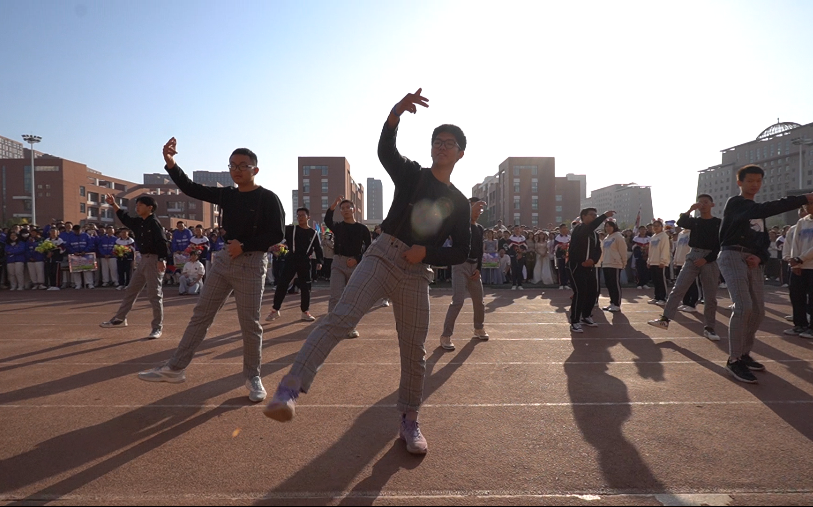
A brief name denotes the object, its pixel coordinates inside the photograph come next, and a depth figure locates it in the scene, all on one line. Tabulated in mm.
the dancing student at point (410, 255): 2881
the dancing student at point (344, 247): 7332
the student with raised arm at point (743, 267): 5027
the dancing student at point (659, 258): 11250
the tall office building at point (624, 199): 154500
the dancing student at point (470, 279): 6718
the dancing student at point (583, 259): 8172
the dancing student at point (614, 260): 10445
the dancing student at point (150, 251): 7184
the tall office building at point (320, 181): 90188
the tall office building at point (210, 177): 185875
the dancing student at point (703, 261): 7039
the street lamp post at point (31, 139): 46938
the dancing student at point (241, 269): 4203
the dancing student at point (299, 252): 8641
